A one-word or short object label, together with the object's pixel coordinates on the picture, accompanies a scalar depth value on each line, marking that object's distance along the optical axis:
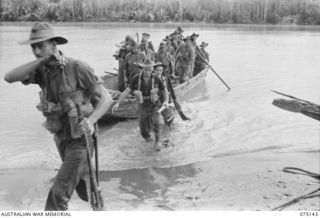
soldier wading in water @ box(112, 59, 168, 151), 8.14
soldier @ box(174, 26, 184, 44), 16.37
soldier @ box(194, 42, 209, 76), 17.12
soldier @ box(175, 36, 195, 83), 14.25
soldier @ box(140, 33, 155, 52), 11.96
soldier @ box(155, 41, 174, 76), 12.82
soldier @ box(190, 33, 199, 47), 15.10
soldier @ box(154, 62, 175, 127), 9.62
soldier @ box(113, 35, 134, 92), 11.41
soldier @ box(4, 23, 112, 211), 3.90
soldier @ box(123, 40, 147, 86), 10.47
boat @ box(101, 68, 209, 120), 10.36
